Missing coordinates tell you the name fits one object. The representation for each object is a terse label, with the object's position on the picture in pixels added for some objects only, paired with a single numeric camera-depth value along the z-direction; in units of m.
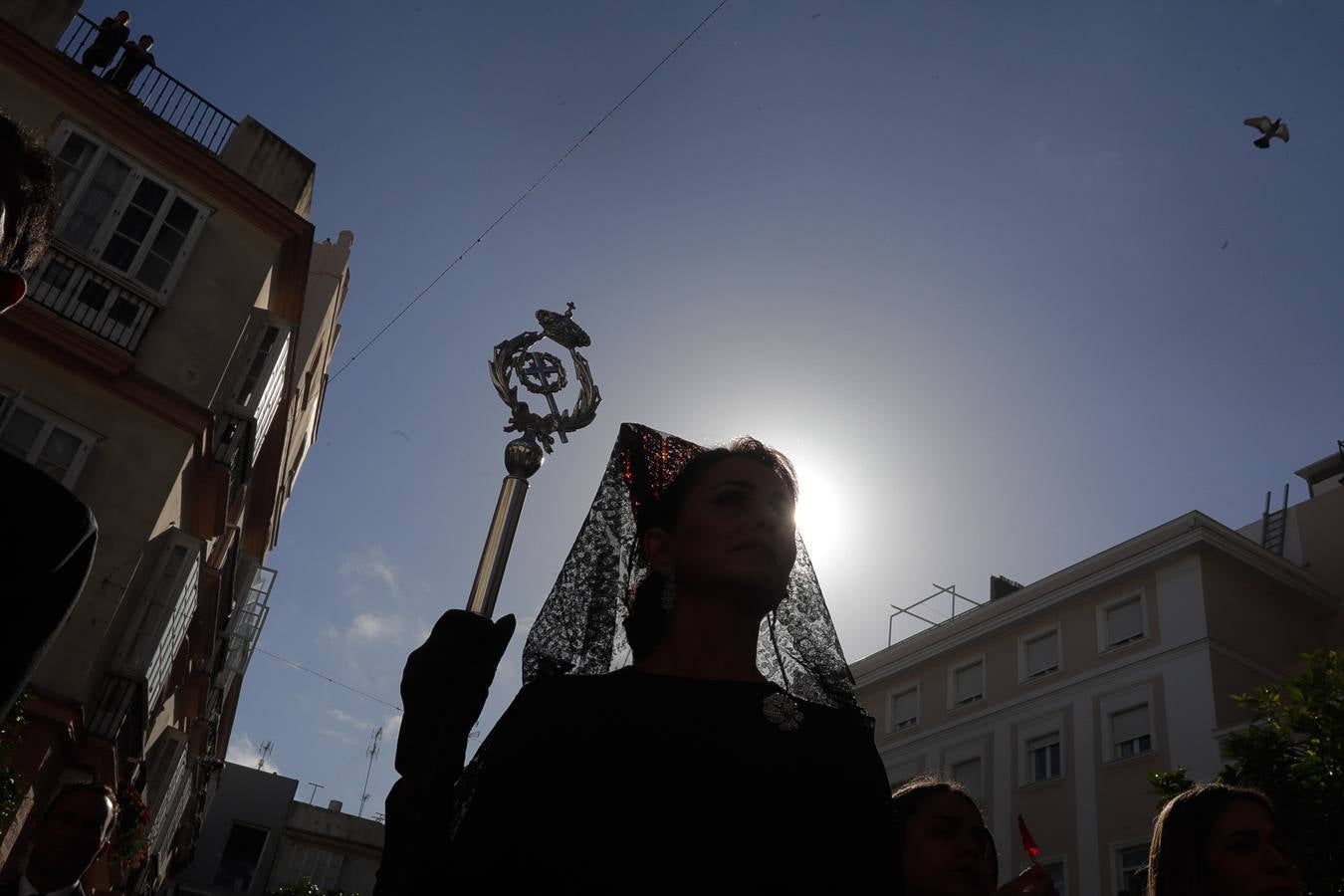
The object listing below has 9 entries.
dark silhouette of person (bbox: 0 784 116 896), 3.62
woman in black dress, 2.02
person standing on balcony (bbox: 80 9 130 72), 13.42
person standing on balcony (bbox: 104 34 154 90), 13.58
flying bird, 11.36
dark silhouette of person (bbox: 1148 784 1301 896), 3.28
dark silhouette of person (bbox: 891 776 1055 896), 3.17
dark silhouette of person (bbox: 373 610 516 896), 2.14
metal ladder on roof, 28.20
